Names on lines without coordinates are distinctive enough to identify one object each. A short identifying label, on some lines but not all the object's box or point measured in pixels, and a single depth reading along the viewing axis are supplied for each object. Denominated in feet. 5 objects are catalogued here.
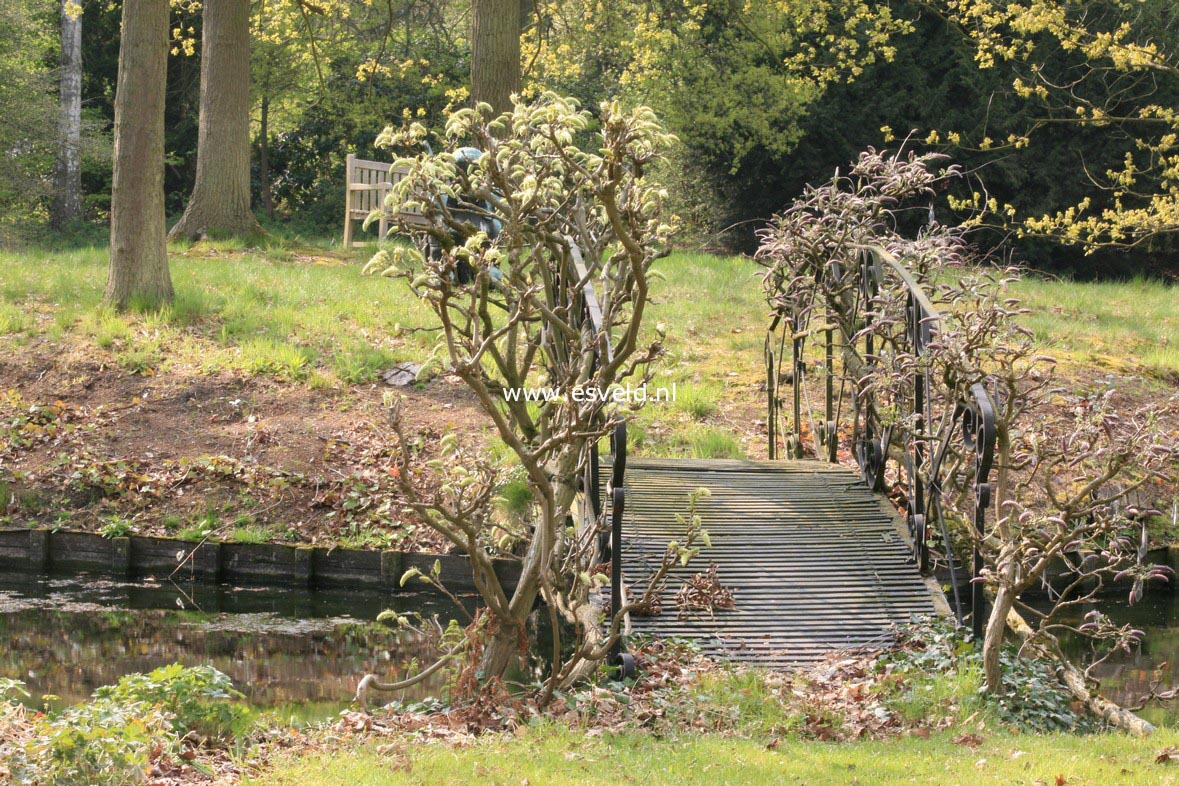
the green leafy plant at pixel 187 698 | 34.91
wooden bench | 114.83
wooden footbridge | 41.01
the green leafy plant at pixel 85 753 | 28.96
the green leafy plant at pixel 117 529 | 64.34
